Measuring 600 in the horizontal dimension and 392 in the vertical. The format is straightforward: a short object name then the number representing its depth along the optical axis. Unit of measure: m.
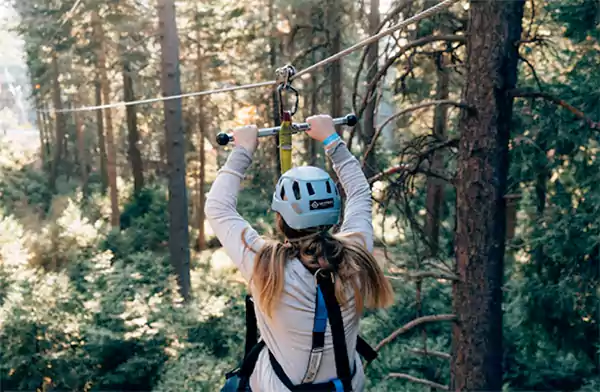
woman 1.97
